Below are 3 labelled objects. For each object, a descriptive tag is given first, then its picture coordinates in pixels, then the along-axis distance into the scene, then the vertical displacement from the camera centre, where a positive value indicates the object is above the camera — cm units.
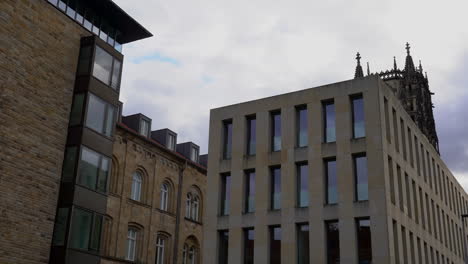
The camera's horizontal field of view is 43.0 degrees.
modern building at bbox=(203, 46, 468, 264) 2961 +840
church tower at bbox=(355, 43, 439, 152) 8438 +3574
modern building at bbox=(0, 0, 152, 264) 2417 +868
